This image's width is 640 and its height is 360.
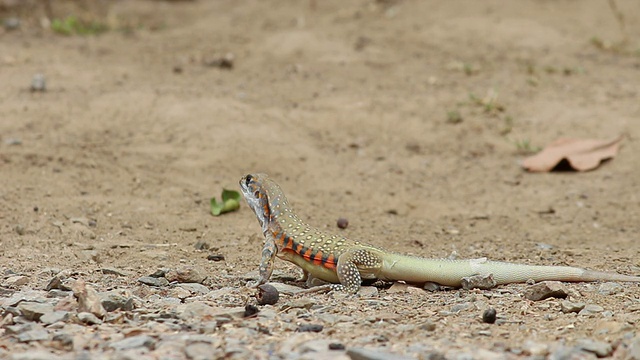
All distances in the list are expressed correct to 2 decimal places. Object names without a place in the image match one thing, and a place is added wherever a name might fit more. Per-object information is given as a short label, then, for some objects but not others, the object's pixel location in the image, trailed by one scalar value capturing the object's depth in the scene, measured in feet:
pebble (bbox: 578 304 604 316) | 33.30
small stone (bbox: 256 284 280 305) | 34.73
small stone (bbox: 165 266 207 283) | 38.88
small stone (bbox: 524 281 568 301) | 35.19
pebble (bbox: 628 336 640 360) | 27.94
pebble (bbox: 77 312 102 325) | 31.50
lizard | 37.24
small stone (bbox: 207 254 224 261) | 44.39
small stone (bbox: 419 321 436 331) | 30.89
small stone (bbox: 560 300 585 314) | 33.58
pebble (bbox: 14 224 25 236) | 46.87
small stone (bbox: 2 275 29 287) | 37.58
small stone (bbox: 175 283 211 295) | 37.19
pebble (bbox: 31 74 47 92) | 67.82
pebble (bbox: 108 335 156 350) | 28.89
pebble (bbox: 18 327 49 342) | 29.96
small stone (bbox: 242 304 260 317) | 32.53
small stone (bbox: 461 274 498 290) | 37.19
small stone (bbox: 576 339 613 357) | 28.48
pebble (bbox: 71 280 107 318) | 32.07
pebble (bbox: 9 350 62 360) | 27.32
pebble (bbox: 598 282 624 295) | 36.40
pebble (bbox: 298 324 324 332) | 31.01
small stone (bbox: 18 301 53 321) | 32.17
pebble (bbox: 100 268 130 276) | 40.29
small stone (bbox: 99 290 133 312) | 32.96
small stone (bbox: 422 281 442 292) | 37.70
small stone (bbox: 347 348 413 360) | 26.99
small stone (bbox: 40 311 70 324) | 31.68
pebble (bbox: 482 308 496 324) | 31.81
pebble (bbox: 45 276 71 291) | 36.17
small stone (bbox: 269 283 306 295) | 37.02
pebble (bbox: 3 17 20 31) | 86.92
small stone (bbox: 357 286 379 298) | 36.52
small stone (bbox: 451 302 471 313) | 33.68
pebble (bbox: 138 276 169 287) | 38.34
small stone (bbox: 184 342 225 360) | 27.89
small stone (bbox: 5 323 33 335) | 30.63
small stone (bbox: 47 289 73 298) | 35.24
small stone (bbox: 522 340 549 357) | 28.27
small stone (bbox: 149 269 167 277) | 39.58
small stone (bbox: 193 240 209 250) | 46.42
